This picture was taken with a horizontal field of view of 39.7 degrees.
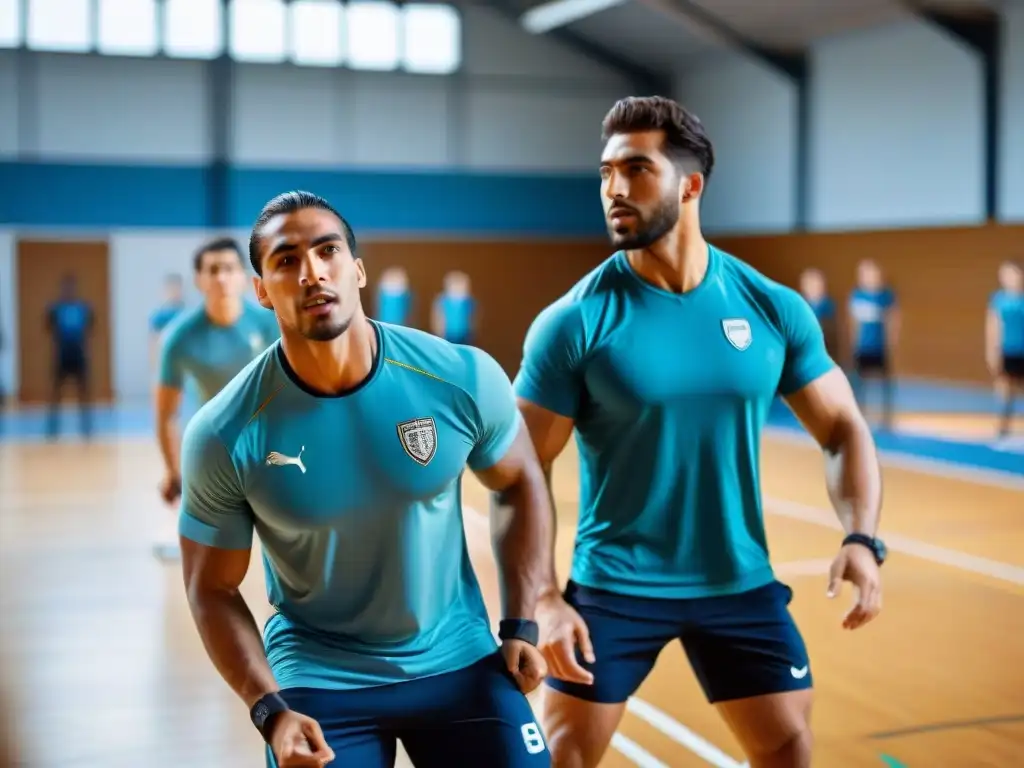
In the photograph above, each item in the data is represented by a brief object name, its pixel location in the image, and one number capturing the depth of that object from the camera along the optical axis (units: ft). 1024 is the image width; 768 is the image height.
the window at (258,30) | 87.97
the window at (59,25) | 84.17
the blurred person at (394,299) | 75.51
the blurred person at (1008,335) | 52.75
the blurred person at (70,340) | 62.90
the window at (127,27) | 85.40
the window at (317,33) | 88.99
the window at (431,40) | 92.32
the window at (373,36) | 90.17
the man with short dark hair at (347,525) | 9.88
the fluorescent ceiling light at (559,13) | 83.56
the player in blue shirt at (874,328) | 59.11
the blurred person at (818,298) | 58.23
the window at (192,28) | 86.84
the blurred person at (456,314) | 74.64
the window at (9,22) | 83.66
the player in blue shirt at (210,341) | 28.17
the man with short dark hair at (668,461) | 12.66
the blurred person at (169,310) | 59.12
